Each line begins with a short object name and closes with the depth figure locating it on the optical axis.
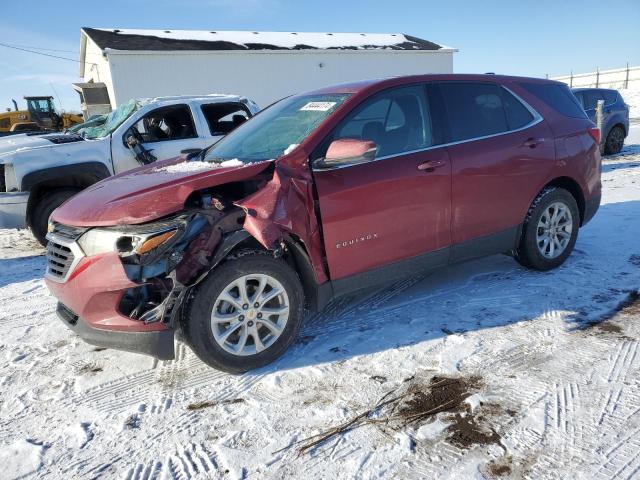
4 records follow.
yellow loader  24.55
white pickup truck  5.83
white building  21.47
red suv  2.80
